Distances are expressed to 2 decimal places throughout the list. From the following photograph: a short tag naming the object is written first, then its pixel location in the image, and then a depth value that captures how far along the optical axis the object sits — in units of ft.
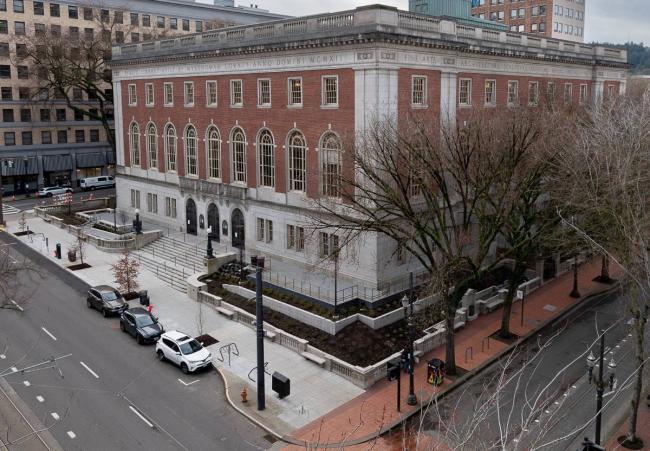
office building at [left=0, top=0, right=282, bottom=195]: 234.79
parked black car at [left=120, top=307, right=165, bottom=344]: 99.09
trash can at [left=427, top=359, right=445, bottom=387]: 84.39
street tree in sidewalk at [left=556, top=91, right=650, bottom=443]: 65.36
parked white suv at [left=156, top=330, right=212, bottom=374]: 88.63
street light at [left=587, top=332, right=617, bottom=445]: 65.57
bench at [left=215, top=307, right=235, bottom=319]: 110.04
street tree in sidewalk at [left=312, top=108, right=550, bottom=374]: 85.97
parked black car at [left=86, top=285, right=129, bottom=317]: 111.14
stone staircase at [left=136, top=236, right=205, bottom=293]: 132.36
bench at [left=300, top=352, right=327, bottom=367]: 91.01
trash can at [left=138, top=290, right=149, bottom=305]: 115.55
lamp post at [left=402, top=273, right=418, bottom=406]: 78.12
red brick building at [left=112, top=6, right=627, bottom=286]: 112.88
